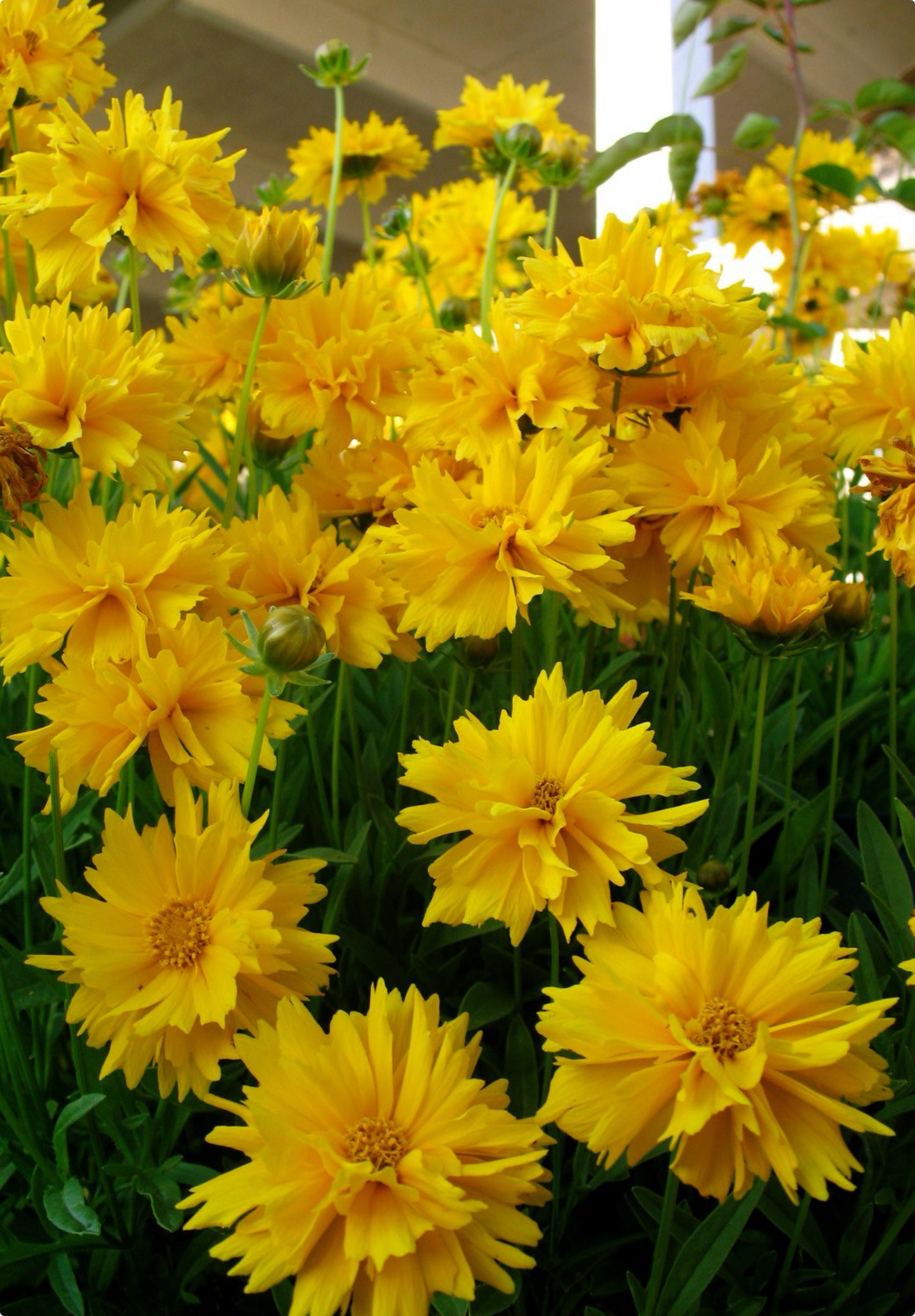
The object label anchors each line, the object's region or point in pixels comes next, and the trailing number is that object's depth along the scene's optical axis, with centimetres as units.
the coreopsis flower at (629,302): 41
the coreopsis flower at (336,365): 49
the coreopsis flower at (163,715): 34
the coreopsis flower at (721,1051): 27
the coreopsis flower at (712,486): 42
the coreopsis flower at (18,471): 37
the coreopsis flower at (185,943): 32
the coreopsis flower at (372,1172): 26
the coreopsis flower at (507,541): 38
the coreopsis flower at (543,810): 32
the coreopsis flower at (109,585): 36
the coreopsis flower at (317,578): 41
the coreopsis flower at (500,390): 43
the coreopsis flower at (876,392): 51
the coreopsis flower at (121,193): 44
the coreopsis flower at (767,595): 39
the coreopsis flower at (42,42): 54
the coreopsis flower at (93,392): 39
